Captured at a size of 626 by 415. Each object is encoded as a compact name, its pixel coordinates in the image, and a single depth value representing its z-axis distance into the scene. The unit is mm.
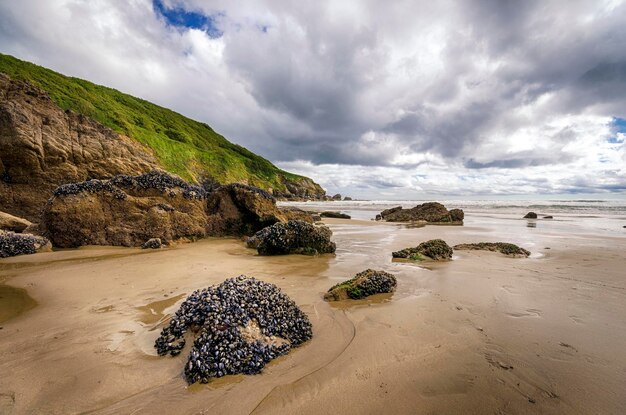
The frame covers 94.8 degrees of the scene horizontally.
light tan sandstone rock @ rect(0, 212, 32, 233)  9273
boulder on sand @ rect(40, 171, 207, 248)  8562
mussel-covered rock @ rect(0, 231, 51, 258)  7145
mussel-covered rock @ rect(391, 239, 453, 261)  7945
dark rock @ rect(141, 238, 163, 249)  9070
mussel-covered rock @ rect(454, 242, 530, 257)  8633
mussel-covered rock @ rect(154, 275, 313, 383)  2681
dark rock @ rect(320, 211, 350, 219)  26000
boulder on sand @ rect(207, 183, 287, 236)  12008
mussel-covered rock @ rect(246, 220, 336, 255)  8664
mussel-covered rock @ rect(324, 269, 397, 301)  4801
